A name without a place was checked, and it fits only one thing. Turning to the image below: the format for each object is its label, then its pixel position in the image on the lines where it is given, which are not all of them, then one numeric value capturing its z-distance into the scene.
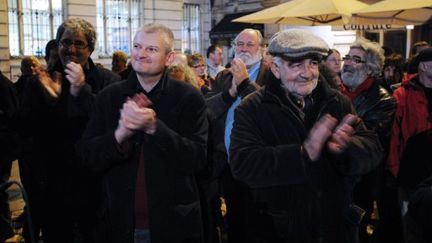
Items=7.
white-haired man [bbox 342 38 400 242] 4.43
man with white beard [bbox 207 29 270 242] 4.25
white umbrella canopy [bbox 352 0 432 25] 6.68
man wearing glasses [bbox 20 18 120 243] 3.70
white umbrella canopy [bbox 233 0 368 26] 6.37
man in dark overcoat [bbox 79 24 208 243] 2.75
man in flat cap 2.62
